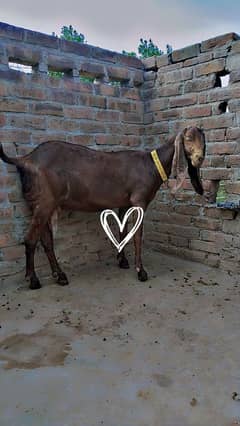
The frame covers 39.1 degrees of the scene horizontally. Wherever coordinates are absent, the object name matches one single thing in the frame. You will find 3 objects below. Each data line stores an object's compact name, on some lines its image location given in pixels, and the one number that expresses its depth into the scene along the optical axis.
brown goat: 2.68
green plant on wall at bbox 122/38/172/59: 7.19
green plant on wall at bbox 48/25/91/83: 6.94
